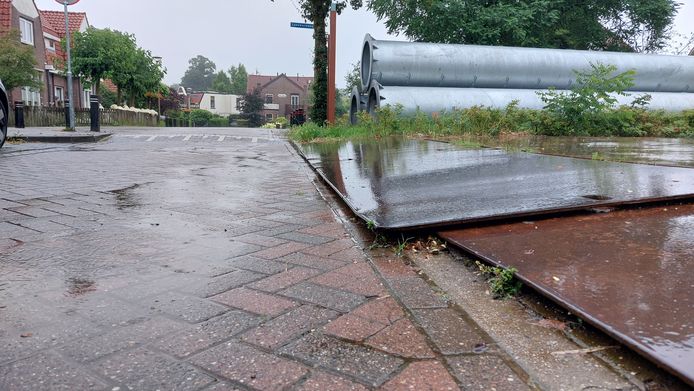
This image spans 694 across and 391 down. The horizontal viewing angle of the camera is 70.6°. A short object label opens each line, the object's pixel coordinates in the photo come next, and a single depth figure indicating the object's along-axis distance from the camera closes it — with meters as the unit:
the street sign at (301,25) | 13.78
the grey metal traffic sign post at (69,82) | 11.96
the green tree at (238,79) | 105.81
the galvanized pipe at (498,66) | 11.71
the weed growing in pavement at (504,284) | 1.82
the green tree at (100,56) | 25.45
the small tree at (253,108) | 56.94
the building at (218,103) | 82.06
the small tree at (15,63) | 17.86
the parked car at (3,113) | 6.66
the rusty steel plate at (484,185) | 2.67
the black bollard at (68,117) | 13.71
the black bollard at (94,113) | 13.37
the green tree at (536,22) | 19.11
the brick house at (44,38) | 23.95
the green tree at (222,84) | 106.69
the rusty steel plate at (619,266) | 1.36
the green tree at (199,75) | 144.12
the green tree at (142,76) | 27.86
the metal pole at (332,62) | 13.02
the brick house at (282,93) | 74.31
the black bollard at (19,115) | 15.67
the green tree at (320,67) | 15.28
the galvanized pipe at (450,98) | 11.29
